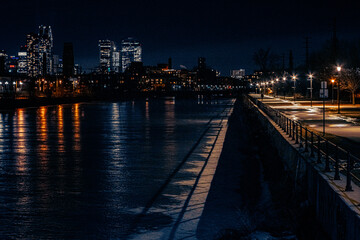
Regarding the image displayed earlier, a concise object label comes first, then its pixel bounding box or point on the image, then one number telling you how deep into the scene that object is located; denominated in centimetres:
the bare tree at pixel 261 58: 15638
